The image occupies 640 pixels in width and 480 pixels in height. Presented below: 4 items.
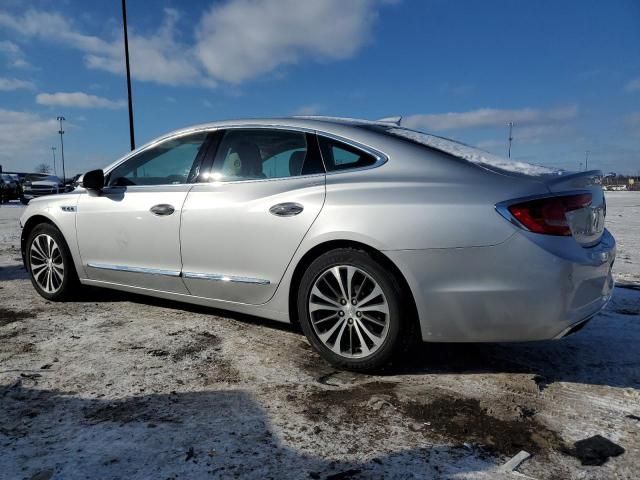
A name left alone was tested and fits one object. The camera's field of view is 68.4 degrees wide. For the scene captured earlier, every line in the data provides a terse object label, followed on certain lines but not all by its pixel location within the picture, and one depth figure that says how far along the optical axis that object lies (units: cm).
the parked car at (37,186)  2147
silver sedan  236
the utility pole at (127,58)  1909
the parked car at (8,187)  2419
